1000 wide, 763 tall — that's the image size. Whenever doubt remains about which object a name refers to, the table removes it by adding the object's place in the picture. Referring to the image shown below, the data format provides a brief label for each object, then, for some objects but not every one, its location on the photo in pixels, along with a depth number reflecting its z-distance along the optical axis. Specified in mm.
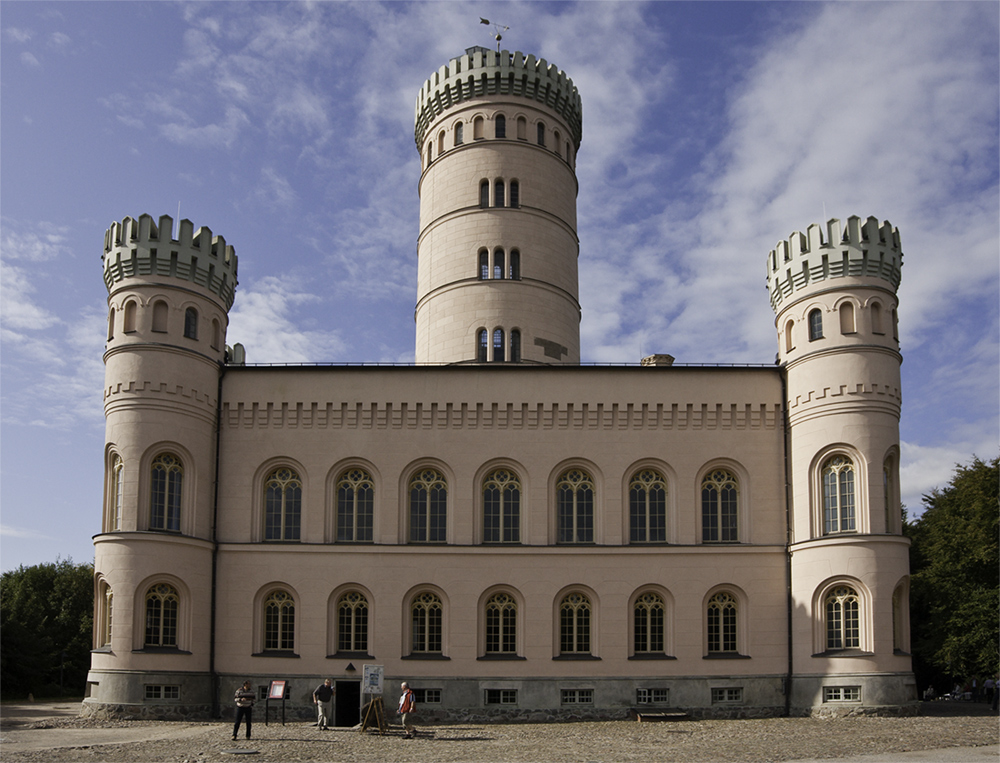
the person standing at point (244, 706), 27828
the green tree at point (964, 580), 41875
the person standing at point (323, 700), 30625
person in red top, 29898
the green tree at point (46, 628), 53375
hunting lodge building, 33469
